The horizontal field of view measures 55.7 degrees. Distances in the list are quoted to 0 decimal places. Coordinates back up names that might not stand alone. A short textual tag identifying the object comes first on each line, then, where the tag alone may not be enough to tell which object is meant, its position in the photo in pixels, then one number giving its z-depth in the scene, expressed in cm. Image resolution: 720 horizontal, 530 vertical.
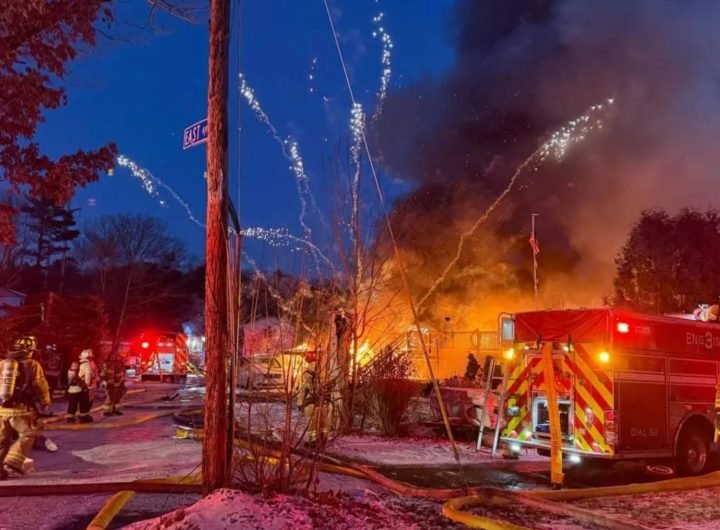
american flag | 1948
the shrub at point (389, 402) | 1259
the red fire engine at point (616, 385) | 899
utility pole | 554
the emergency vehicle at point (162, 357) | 3425
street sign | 600
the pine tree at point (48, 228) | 4891
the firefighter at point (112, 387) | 1557
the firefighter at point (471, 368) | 2008
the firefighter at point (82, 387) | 1372
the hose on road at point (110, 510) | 545
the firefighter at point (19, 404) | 804
